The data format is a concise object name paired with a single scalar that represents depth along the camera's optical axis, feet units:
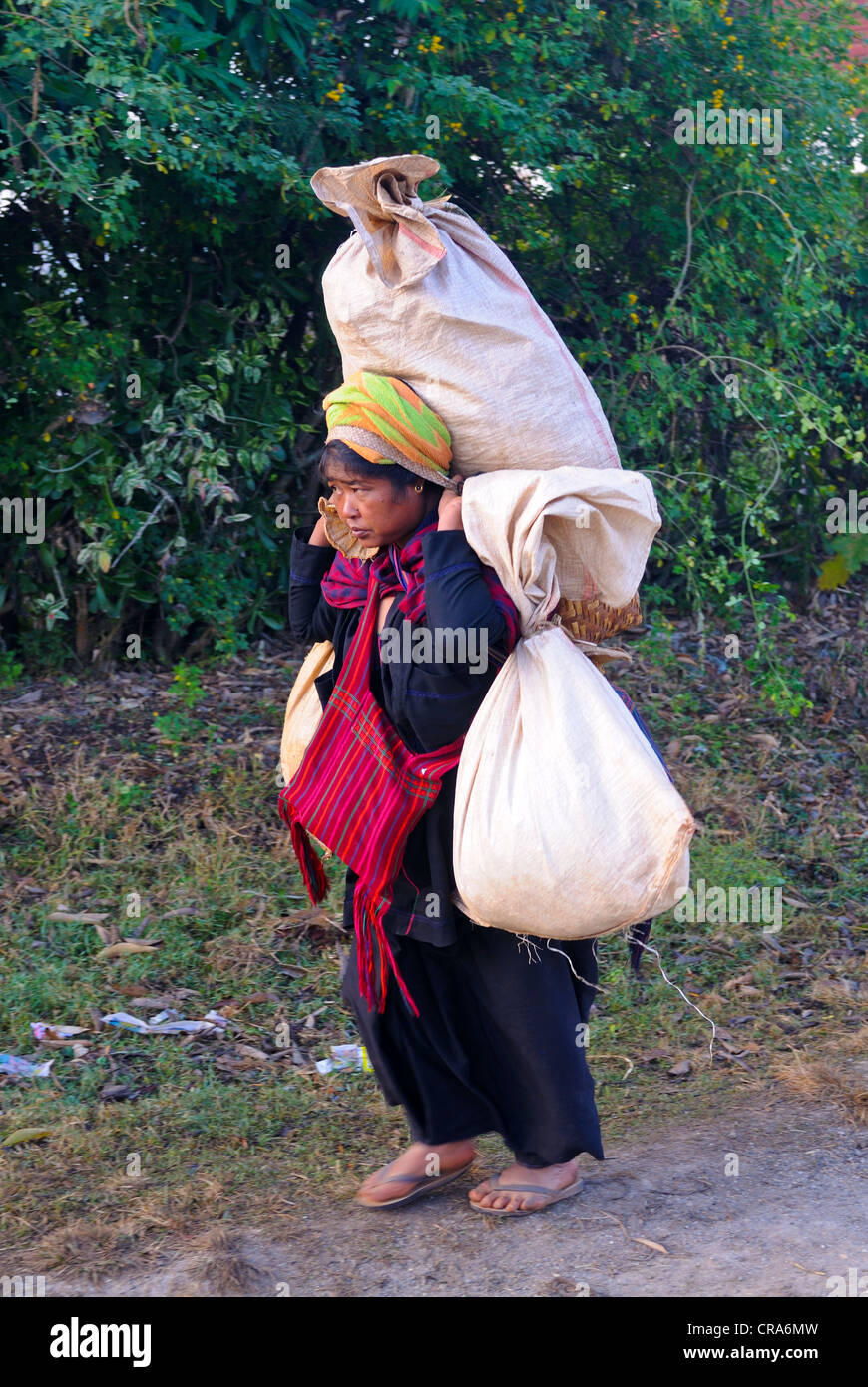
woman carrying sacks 8.91
